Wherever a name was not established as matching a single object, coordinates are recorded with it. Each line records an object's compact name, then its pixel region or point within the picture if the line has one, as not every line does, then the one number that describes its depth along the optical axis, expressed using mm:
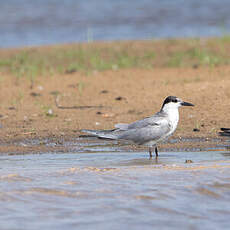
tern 13790
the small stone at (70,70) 22203
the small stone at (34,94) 19592
